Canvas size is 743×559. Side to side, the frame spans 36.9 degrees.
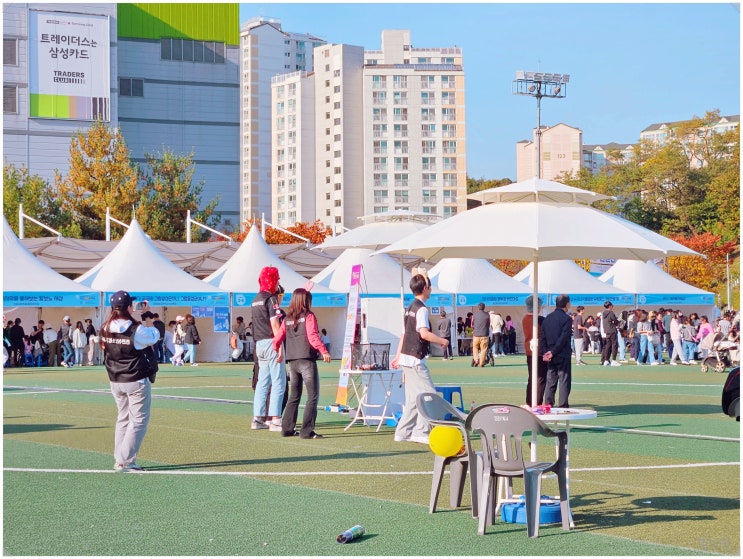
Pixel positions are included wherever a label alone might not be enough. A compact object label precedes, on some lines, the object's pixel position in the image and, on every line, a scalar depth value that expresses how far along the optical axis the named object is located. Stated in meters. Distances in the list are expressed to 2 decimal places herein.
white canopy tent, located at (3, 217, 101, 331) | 31.23
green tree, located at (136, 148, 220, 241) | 60.34
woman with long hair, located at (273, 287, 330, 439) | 12.57
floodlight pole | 70.22
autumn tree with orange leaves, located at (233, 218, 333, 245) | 86.81
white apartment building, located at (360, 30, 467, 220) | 137.25
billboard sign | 80.31
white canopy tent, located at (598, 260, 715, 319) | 42.72
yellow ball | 8.12
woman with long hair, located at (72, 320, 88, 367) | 33.66
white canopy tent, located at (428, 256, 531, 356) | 40.00
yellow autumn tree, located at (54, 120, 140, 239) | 58.56
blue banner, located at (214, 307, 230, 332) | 35.78
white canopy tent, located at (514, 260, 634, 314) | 41.28
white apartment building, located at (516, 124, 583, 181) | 157.50
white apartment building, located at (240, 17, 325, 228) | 162.00
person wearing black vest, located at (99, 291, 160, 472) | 10.04
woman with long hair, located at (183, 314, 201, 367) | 33.44
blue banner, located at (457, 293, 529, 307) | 39.91
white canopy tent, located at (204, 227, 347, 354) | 35.69
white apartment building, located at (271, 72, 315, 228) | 143.75
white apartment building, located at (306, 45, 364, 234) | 138.88
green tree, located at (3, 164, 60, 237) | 61.38
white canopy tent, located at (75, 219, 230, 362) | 33.59
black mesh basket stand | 14.37
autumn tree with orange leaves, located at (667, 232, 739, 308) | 74.69
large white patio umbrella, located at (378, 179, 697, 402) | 9.31
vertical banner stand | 15.11
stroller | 28.83
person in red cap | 13.27
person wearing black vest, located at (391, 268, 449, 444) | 11.55
